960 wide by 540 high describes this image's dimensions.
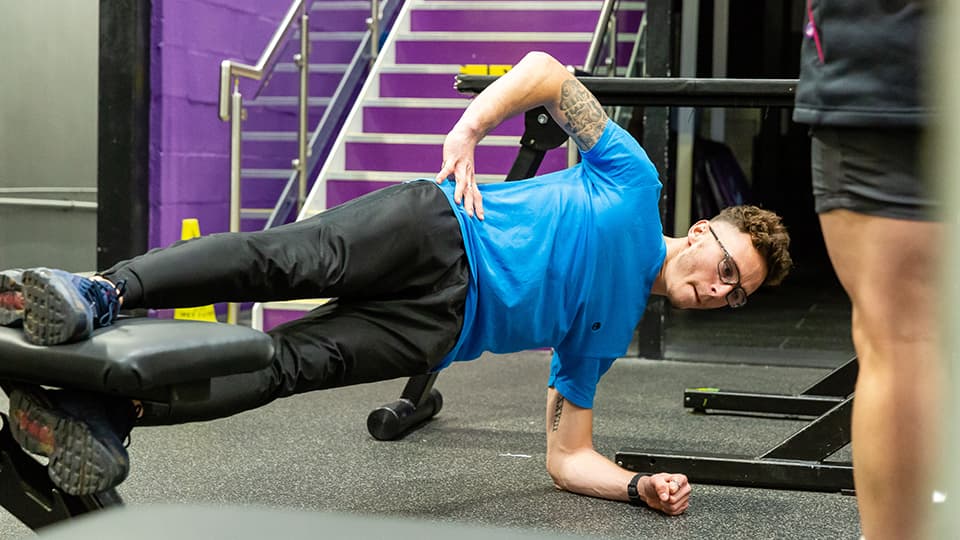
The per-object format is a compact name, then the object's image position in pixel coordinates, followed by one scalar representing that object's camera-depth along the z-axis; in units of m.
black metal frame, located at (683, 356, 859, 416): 3.14
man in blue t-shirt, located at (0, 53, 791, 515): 1.81
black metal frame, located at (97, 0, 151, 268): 4.21
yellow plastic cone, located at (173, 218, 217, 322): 4.07
